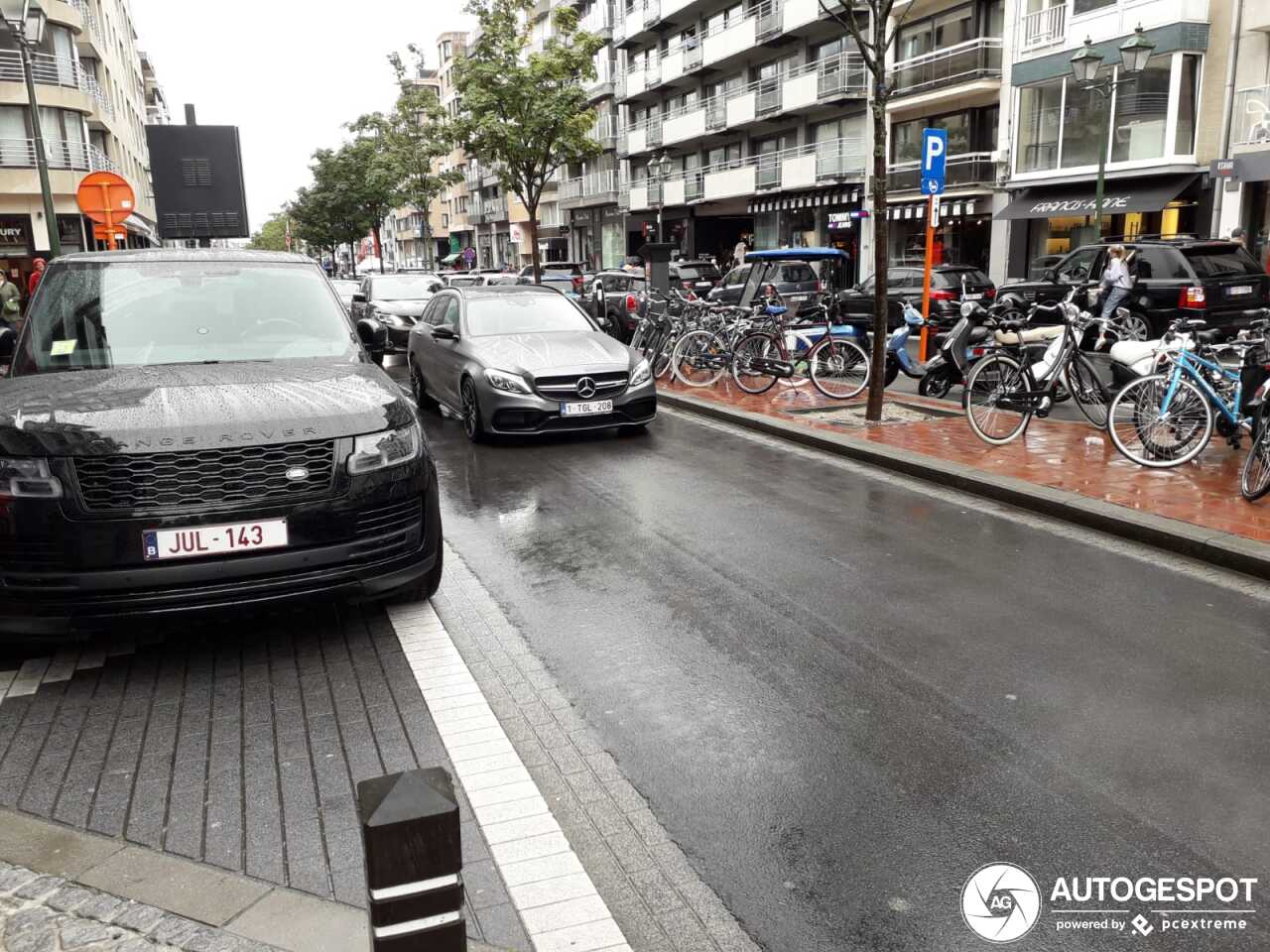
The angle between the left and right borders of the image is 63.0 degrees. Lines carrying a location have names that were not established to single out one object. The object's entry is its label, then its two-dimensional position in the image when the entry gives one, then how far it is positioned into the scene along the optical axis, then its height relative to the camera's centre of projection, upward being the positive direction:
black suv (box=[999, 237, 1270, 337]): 15.46 -0.60
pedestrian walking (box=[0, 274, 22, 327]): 15.62 -0.43
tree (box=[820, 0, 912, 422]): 9.60 +0.57
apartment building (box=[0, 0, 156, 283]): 36.66 +4.91
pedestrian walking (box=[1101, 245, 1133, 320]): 16.06 -0.59
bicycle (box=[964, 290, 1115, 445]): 9.15 -1.22
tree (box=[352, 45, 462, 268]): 50.72 +6.07
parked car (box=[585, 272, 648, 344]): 20.38 -0.88
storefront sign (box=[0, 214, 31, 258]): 37.88 +1.29
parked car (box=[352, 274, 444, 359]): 18.56 -0.70
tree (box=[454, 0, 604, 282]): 26.48 +4.17
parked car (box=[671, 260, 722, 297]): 27.33 -0.54
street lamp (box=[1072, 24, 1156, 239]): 18.94 +3.39
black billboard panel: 22.73 +1.86
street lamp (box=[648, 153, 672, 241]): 42.06 +3.70
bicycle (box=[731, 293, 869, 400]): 12.29 -1.31
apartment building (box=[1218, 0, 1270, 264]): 23.36 +2.44
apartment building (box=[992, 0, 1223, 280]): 24.58 +2.96
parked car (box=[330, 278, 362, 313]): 23.58 -0.56
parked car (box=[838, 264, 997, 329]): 18.31 -0.77
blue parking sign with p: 13.27 +1.16
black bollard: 1.90 -1.09
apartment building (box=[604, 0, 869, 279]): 36.44 +5.13
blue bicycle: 7.69 -1.21
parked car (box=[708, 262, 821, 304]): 17.75 -0.49
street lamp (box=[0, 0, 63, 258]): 14.84 +3.39
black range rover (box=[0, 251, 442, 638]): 4.08 -0.86
